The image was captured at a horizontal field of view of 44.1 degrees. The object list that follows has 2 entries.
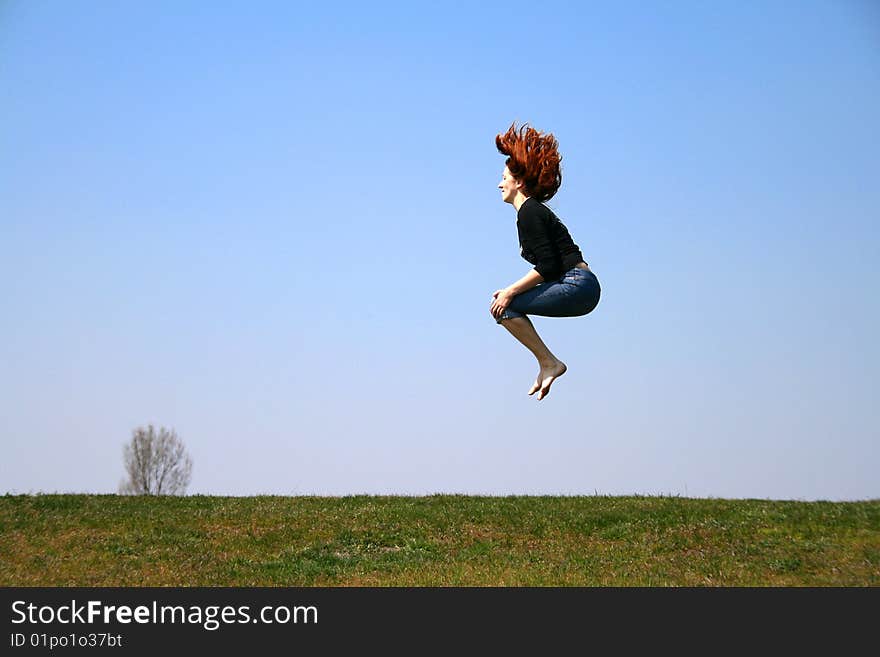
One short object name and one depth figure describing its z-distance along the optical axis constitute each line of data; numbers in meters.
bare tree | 41.41
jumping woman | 9.47
